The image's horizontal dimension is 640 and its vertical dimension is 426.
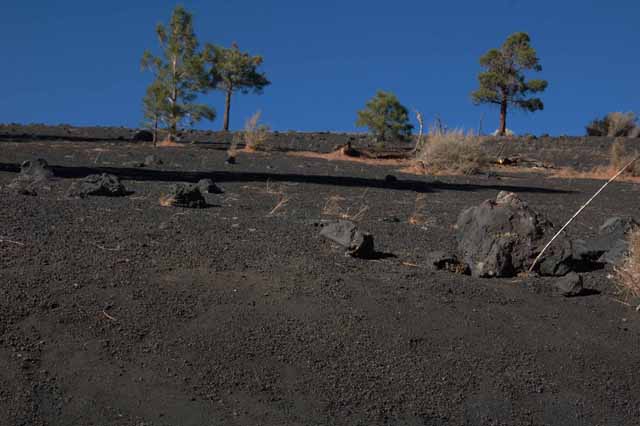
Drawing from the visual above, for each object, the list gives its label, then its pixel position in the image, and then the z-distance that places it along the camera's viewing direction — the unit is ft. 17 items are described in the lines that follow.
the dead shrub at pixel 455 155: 65.05
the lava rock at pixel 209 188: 36.50
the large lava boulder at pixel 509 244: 22.08
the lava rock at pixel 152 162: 54.32
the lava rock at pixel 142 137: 92.41
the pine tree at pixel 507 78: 128.67
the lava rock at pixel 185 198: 29.37
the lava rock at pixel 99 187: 30.89
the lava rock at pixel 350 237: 22.44
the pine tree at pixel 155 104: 91.86
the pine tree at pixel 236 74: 137.28
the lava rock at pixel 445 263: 22.08
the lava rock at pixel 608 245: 23.76
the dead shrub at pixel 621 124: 126.11
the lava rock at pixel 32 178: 30.75
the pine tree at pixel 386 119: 96.78
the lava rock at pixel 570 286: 20.74
